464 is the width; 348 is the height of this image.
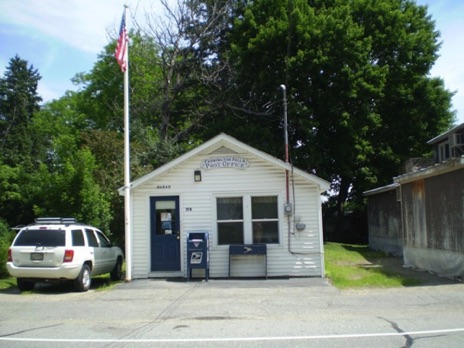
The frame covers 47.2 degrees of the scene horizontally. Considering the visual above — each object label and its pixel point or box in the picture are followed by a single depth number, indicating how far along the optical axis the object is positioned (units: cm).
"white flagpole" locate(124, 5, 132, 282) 1558
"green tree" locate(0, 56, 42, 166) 4859
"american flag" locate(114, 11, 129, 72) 1588
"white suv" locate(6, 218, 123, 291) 1352
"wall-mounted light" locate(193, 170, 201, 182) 1609
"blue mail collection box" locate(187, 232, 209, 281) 1520
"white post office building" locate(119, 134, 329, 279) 1577
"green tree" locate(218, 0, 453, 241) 2872
